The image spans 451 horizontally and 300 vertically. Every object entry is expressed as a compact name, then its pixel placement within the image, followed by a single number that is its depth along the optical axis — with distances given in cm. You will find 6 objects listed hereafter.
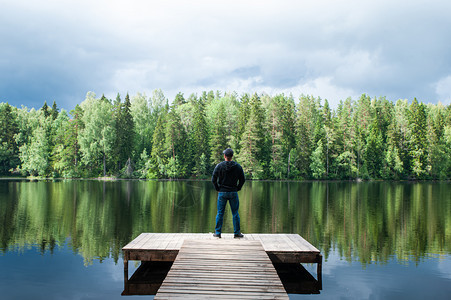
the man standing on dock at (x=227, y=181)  978
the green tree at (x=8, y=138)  7306
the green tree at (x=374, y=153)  7275
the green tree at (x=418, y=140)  7256
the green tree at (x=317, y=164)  6938
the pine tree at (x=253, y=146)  6750
